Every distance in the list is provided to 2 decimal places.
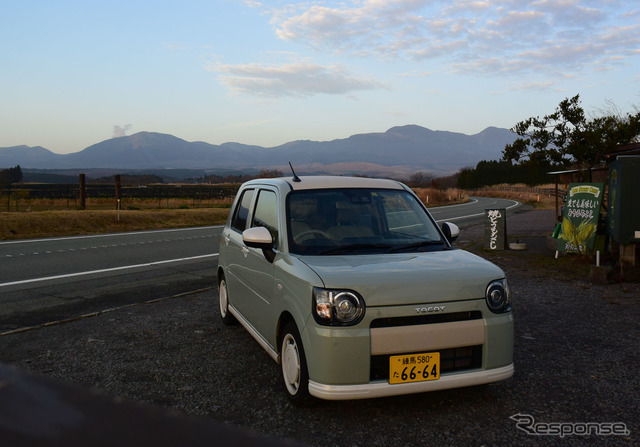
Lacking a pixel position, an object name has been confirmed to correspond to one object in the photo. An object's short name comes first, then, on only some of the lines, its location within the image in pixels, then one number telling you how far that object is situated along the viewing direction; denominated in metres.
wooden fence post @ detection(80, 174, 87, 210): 27.02
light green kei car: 3.70
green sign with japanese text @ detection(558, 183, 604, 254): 11.07
